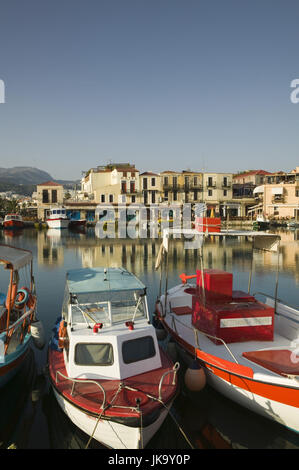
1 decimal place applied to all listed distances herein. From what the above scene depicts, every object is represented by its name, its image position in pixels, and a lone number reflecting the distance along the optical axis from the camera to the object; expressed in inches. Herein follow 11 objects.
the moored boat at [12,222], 2484.0
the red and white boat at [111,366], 272.2
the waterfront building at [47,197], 2888.8
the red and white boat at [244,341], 314.8
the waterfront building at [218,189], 2878.9
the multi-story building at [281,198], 2696.9
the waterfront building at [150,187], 2795.3
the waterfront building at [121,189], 2770.7
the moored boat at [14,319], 385.1
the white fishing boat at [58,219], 2412.4
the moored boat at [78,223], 2516.0
